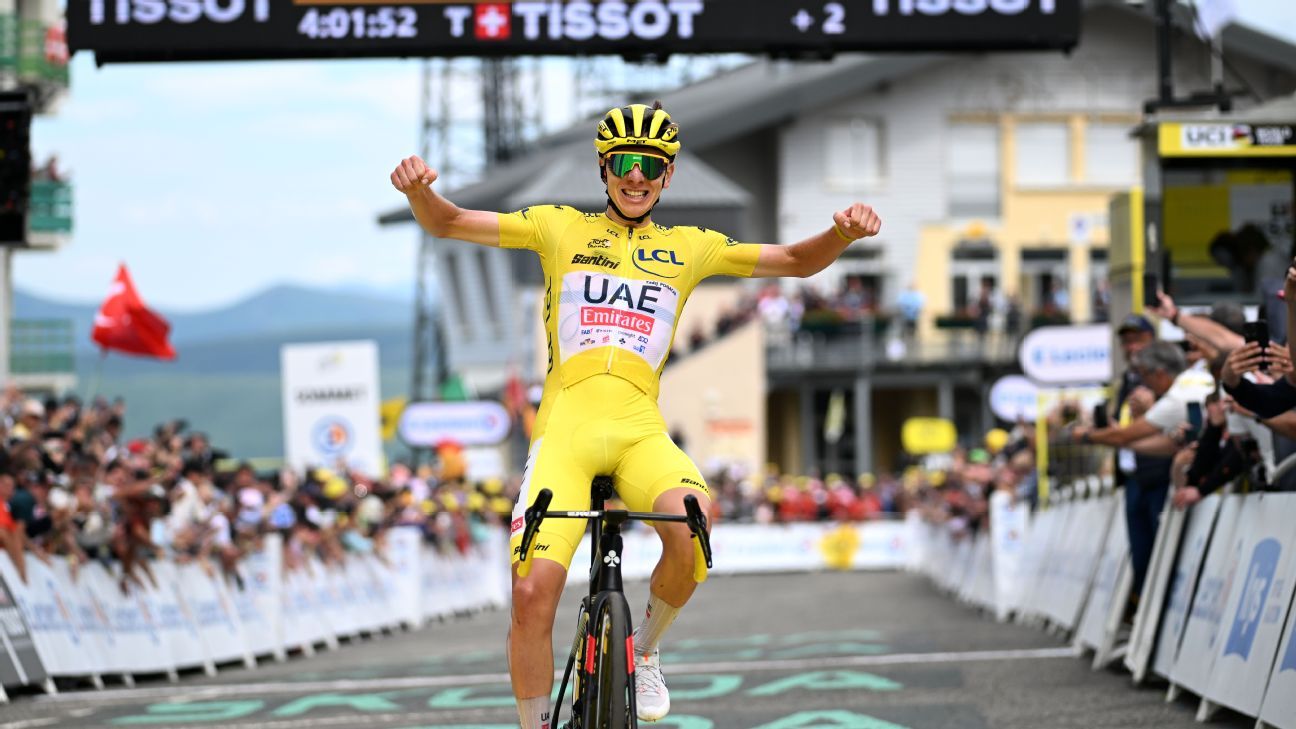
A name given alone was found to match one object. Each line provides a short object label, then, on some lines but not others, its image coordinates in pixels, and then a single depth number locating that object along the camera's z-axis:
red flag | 22.39
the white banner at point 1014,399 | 27.72
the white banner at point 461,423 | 36.53
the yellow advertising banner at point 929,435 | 46.59
